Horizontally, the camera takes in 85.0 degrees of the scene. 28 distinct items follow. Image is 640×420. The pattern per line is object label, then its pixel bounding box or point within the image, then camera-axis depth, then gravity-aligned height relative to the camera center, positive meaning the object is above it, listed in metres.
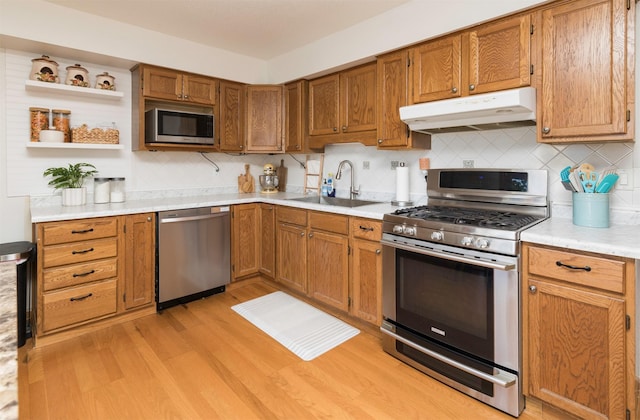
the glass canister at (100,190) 3.07 +0.15
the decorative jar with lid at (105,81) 3.09 +1.12
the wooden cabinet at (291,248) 3.17 -0.39
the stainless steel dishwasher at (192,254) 3.03 -0.43
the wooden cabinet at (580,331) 1.53 -0.59
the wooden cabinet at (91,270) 2.47 -0.48
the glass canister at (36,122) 2.81 +0.69
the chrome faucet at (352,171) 3.48 +0.31
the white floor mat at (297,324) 2.50 -0.94
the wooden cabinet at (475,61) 2.07 +0.95
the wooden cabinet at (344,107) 3.00 +0.92
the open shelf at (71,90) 2.75 +0.98
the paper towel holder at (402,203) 2.87 +0.03
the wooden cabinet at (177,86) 3.21 +1.18
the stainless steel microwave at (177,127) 3.21 +0.77
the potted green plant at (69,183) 2.89 +0.20
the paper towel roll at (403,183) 2.90 +0.20
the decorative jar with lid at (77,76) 2.92 +1.11
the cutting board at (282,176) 4.33 +0.39
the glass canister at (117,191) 3.14 +0.15
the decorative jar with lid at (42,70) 2.76 +1.10
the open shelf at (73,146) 2.76 +0.51
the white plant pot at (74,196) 2.90 +0.09
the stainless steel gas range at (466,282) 1.82 -0.44
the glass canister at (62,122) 2.92 +0.72
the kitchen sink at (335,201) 3.37 +0.06
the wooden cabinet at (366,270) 2.54 -0.47
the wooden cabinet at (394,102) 2.66 +0.82
